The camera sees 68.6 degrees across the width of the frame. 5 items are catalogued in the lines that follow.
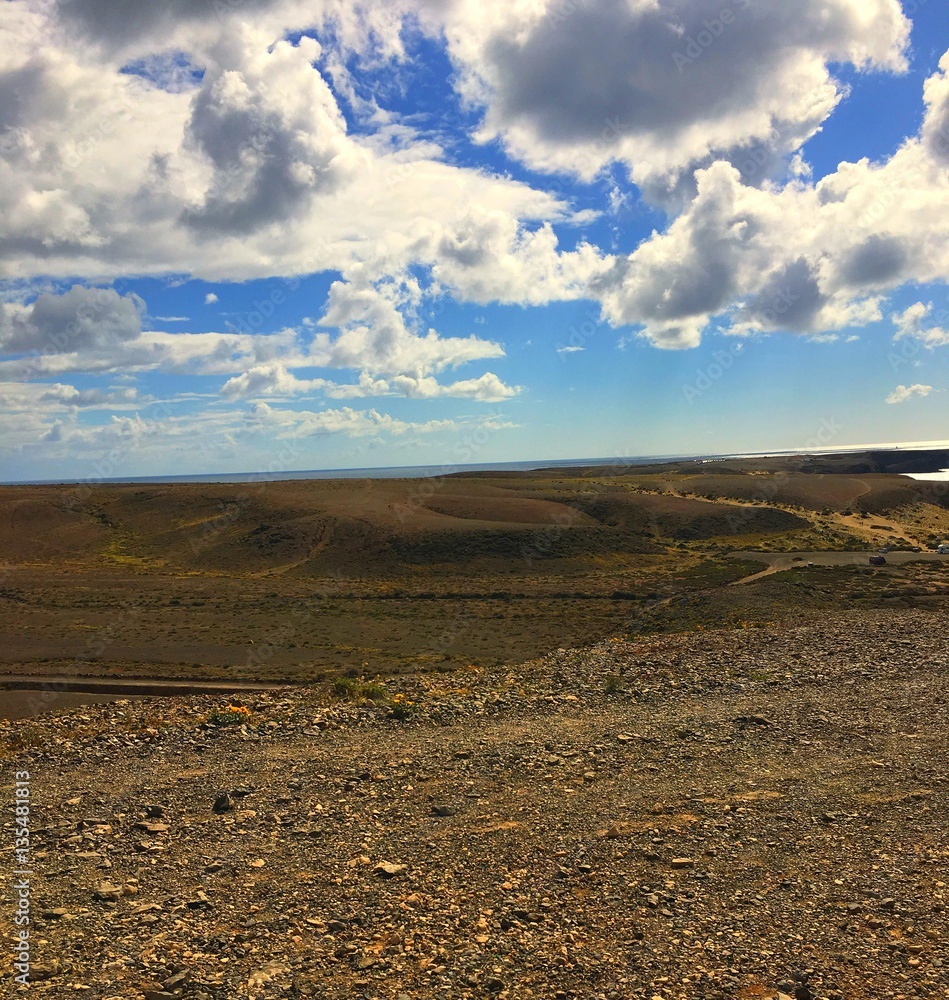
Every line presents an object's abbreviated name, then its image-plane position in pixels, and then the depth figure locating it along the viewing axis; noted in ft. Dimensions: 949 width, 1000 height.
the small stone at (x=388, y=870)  32.30
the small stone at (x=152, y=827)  36.45
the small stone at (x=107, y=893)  30.45
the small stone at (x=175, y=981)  24.90
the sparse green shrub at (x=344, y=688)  65.00
